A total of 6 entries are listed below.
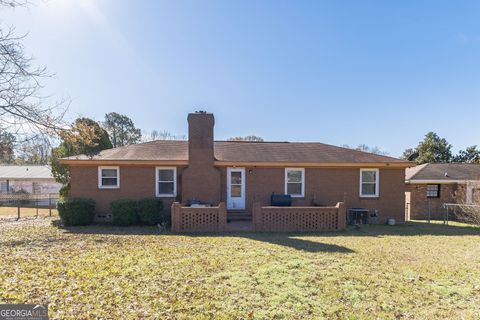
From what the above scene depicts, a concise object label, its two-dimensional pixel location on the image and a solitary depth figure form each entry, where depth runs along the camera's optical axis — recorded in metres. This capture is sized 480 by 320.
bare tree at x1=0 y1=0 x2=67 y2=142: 8.66
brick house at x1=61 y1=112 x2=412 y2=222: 13.56
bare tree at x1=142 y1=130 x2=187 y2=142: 69.90
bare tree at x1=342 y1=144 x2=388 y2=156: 71.49
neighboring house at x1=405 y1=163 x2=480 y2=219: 18.62
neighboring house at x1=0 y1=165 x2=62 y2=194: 35.31
